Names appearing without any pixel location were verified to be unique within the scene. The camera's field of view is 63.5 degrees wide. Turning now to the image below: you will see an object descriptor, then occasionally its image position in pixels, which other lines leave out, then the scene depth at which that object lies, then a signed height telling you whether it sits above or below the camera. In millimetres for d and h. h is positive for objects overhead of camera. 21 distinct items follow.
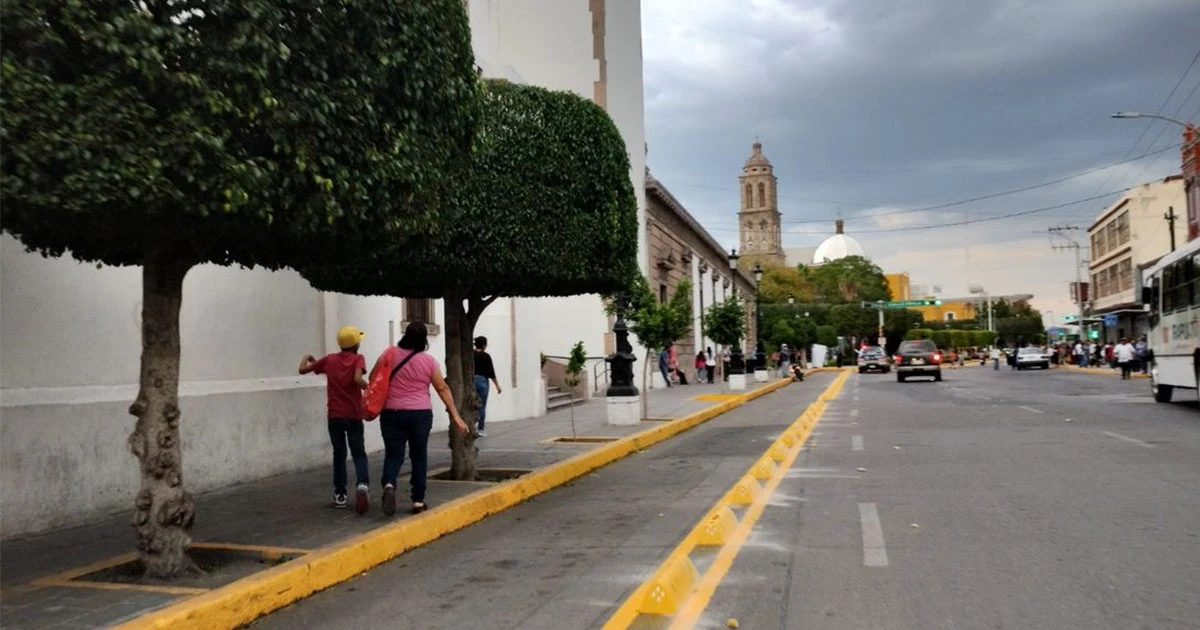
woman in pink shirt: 8016 -360
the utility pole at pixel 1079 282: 66438 +4721
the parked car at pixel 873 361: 56312 -255
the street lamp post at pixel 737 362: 31369 -66
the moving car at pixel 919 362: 38188 -249
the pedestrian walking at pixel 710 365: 41812 -203
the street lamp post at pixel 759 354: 40500 +231
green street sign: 81412 +4466
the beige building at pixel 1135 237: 61688 +7377
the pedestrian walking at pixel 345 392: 8492 -192
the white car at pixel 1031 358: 53281 -292
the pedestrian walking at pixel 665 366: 35438 -177
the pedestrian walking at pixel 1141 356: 40188 -258
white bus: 17844 +574
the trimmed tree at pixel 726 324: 29625 +1120
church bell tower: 150625 +23110
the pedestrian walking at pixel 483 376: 15273 -154
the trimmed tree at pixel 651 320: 19203 +828
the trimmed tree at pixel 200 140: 4746 +1298
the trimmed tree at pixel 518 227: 9117 +1374
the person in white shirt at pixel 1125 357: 35938 -265
